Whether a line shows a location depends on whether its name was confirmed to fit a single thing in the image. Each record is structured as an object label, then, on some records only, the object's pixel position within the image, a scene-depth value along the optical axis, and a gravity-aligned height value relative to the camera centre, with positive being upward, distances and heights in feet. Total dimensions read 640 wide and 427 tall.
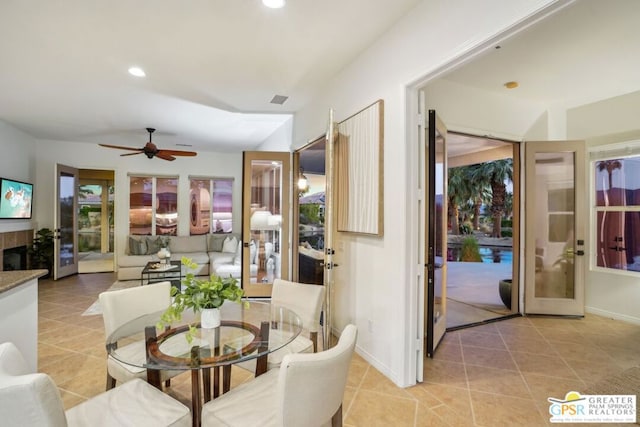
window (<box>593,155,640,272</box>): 12.75 +0.19
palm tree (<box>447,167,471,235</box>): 32.53 +2.63
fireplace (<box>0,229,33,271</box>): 17.10 -2.03
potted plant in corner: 19.43 -2.26
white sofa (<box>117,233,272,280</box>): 19.80 -2.74
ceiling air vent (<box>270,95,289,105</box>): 13.16 +5.04
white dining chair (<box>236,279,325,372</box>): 6.77 -2.43
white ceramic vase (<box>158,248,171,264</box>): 17.64 -2.32
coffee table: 16.10 -2.93
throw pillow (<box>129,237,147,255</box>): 21.16 -2.23
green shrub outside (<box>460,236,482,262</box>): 30.29 -3.54
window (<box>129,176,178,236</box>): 23.76 +0.73
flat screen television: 16.69 +0.88
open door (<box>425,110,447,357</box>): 8.78 -0.47
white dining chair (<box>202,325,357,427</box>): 3.88 -2.49
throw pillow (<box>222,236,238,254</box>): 22.82 -2.25
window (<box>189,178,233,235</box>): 25.35 +0.79
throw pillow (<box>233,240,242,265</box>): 20.61 -2.95
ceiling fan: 16.46 +3.40
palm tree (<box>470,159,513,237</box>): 30.29 +3.87
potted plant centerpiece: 5.90 -1.61
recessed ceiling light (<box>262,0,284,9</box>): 7.20 +4.97
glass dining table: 5.13 -2.39
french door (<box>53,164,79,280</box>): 20.02 -0.61
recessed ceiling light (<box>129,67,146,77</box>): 10.71 +5.03
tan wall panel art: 8.66 +1.35
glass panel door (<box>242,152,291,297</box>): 15.24 -0.30
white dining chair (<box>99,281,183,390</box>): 5.97 -2.27
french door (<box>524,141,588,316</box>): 13.38 -0.48
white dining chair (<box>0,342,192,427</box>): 3.27 -2.94
